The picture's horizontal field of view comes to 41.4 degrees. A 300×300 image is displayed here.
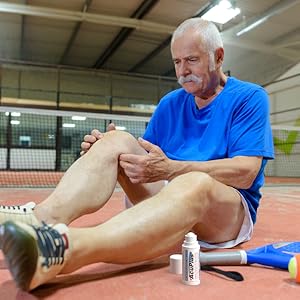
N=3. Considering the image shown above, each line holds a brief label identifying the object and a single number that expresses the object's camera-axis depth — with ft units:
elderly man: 2.97
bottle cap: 3.91
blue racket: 4.14
